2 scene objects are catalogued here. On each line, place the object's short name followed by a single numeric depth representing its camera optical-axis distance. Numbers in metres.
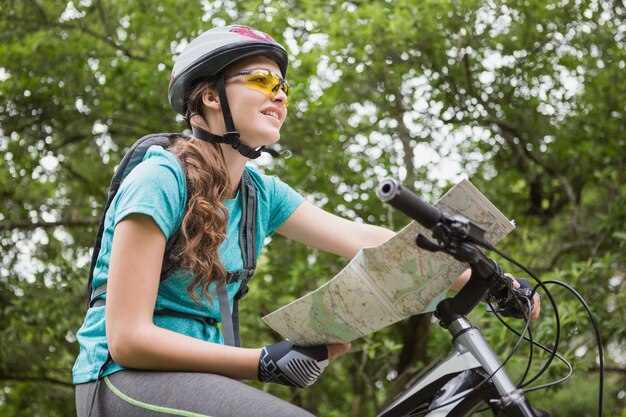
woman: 1.92
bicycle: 1.67
